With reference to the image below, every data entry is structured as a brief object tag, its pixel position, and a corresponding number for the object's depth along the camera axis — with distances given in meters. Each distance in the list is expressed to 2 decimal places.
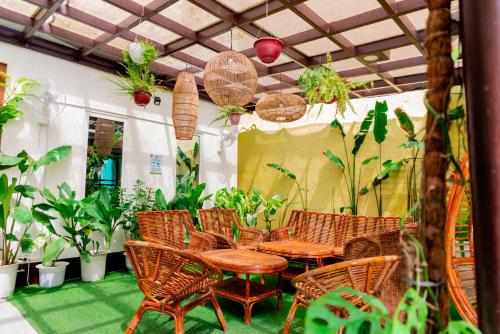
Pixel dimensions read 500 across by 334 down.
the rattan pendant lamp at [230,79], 3.37
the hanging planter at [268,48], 3.06
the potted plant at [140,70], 3.76
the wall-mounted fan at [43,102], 4.08
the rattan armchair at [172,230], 3.77
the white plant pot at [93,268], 4.27
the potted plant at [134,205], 4.79
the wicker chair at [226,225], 4.51
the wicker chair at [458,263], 1.66
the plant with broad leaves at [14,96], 3.66
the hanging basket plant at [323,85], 4.37
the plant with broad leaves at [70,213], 3.95
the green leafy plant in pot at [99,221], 4.16
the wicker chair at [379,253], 2.34
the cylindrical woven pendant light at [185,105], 3.90
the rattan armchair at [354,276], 1.93
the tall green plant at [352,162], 5.42
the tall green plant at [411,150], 4.64
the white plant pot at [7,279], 3.54
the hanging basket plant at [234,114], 5.50
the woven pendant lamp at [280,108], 4.77
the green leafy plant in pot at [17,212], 3.55
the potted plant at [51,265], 3.66
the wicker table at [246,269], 2.86
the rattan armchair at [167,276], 2.35
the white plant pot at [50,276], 3.91
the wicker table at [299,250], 3.44
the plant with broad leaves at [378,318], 0.68
